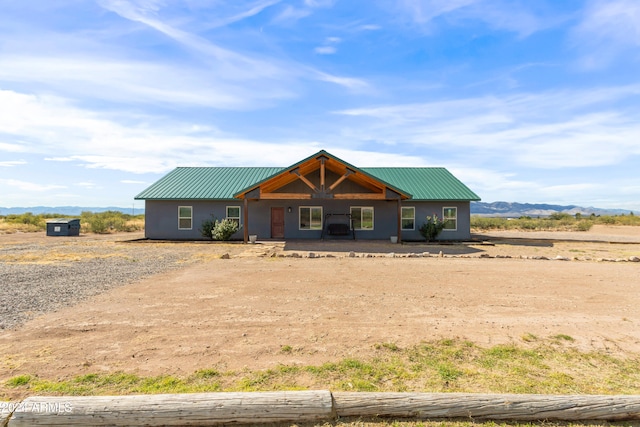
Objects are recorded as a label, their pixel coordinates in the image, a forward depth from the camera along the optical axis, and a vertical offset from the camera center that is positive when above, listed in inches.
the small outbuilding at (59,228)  1033.5 -21.3
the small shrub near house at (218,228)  828.6 -19.3
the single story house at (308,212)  876.0 +15.0
